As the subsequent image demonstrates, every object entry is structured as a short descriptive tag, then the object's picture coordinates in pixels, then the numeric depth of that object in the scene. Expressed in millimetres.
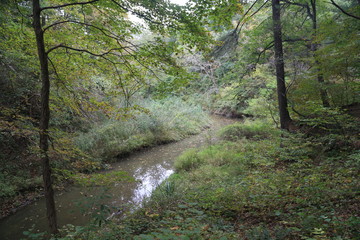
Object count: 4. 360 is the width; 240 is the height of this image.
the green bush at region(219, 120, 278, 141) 9758
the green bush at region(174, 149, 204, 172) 7708
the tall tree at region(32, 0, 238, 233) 3229
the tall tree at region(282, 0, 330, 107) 5930
